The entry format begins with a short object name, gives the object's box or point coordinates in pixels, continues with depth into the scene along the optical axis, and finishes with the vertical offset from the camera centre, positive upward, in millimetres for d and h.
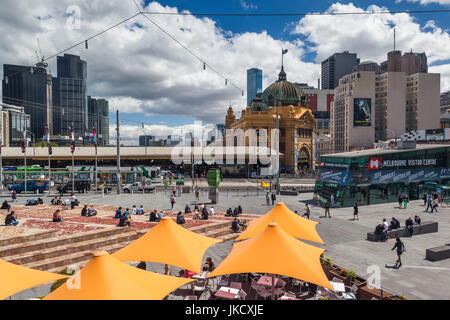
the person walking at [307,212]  21725 -4136
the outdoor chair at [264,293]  9352 -4341
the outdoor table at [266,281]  9765 -4191
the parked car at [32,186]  34344 -3437
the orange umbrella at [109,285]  6094 -2736
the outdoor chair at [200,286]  9734 -4360
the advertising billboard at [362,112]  107438 +15497
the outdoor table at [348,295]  9059 -4314
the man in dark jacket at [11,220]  16484 -3508
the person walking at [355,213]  22056 -4299
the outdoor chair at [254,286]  9730 -4299
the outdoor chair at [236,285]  9736 -4245
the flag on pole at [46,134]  32531 +2461
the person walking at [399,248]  12703 -4021
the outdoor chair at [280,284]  9867 -4272
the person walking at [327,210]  22953 -4250
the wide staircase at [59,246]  12562 -4229
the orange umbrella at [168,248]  9148 -2974
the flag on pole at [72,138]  30931 +1948
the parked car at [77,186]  34812 -3461
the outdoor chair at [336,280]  10219 -4302
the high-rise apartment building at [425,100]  115562 +21582
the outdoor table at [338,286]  9344 -4200
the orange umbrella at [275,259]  7652 -2805
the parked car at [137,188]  36347 -3903
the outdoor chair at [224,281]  10102 -4358
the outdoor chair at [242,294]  9359 -4373
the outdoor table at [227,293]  9008 -4191
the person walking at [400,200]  26594 -4089
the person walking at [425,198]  28194 -4231
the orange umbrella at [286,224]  12008 -2939
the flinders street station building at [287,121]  69562 +8231
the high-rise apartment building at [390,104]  112938 +19746
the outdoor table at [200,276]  10338 -4289
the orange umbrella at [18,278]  6784 -2943
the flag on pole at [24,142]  33906 +1693
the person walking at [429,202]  25109 -4002
